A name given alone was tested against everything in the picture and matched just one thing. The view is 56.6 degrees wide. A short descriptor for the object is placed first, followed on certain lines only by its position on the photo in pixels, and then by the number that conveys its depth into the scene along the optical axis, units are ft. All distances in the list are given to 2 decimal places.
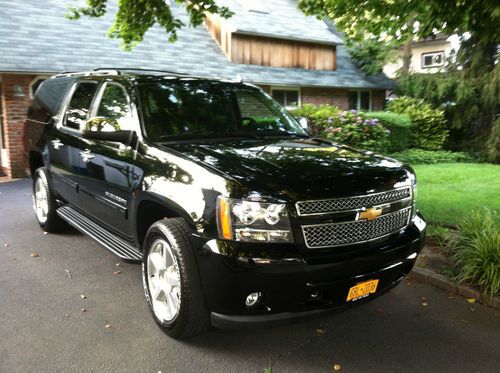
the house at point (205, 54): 37.40
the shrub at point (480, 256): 13.85
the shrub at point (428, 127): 52.42
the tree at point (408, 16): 16.10
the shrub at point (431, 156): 45.32
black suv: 9.43
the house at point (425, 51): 94.07
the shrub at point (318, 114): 39.45
